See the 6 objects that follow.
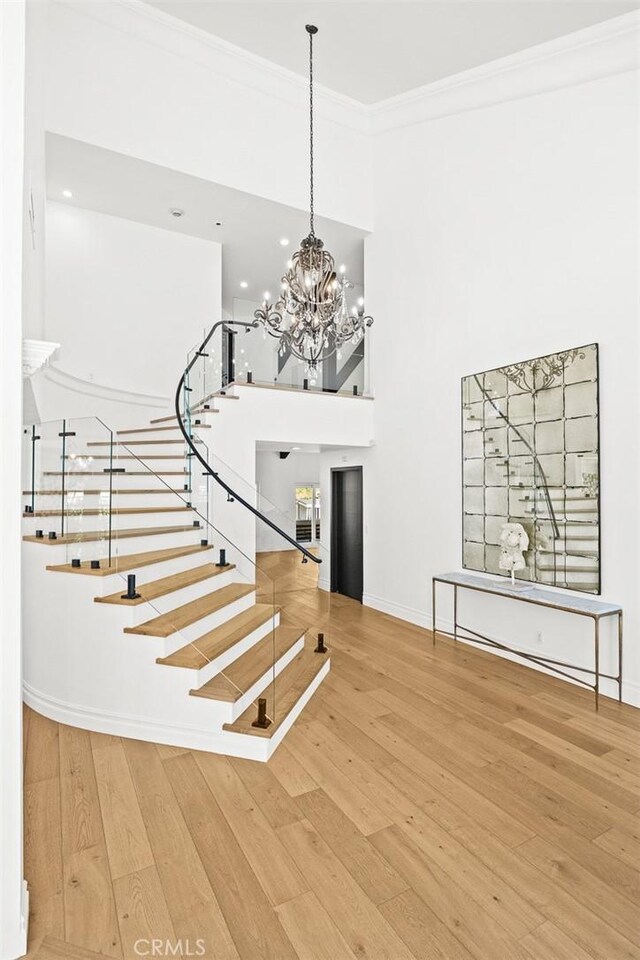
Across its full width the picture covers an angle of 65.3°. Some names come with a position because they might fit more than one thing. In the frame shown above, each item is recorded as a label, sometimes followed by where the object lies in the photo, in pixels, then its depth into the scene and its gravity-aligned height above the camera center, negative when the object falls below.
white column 1.80 +0.08
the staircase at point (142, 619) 3.38 -1.05
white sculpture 4.77 -0.64
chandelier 4.50 +1.59
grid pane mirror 4.33 +0.14
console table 3.98 -1.05
